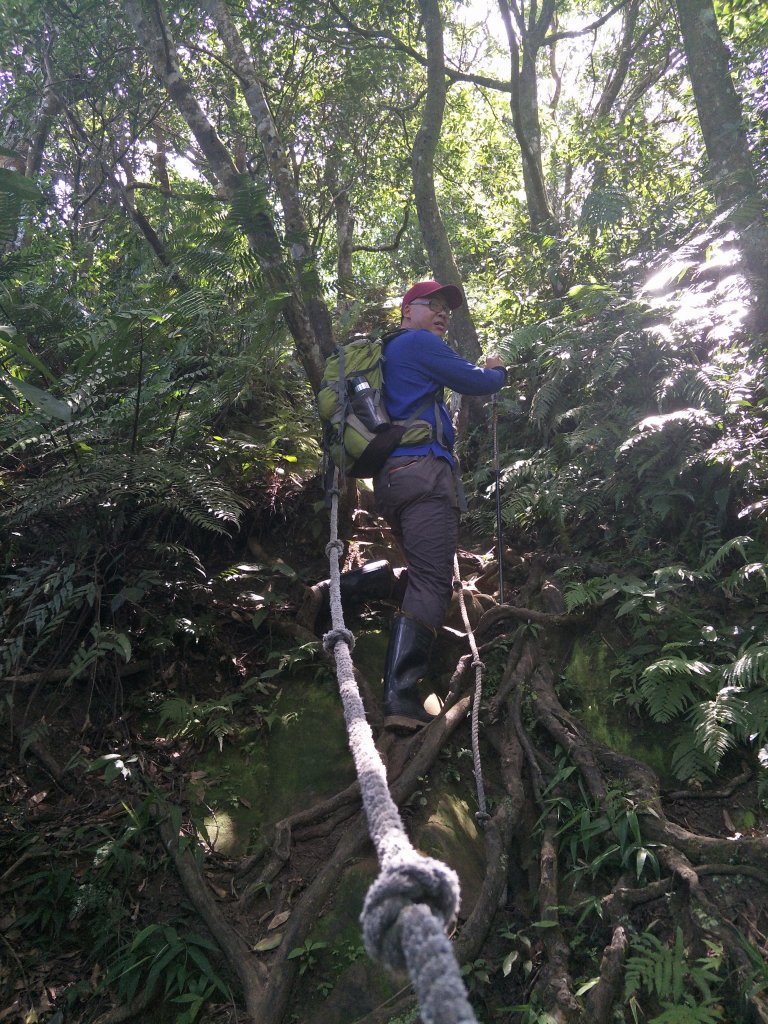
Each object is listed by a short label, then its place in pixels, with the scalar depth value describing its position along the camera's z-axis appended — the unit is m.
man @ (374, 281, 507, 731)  4.50
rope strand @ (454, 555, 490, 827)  3.60
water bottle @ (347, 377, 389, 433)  4.82
